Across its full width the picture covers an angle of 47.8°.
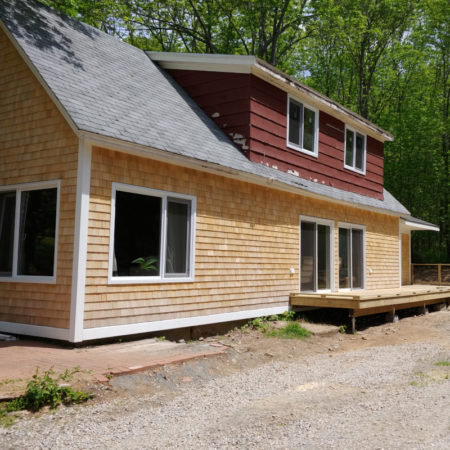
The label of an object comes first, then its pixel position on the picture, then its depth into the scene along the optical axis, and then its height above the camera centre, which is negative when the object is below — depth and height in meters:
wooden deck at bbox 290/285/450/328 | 10.69 -0.71
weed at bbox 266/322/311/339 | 9.59 -1.25
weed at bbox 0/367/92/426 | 4.72 -1.31
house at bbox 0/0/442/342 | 7.36 +1.36
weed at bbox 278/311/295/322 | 11.10 -1.08
